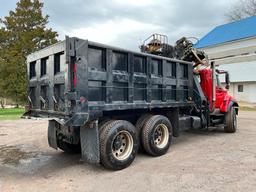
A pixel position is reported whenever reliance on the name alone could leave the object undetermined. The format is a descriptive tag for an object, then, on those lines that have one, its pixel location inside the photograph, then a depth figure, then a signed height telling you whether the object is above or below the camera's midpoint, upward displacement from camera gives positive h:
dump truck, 3.73 +0.02
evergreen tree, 18.29 +6.44
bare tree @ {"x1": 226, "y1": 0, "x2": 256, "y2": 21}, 31.40 +13.83
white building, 20.88 +5.11
